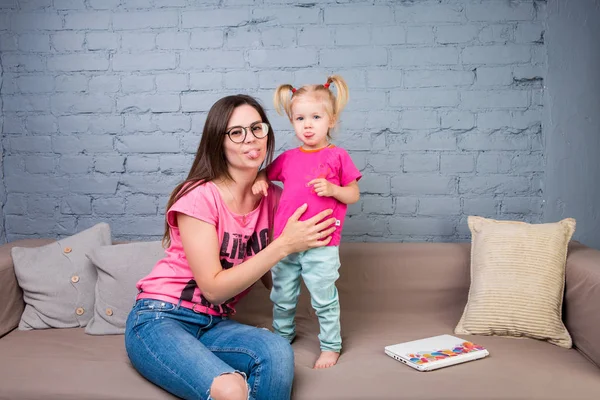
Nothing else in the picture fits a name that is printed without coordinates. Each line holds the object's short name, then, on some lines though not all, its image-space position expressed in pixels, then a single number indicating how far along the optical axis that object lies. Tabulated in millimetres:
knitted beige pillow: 2084
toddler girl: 1972
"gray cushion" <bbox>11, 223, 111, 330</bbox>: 2285
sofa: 1715
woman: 1643
